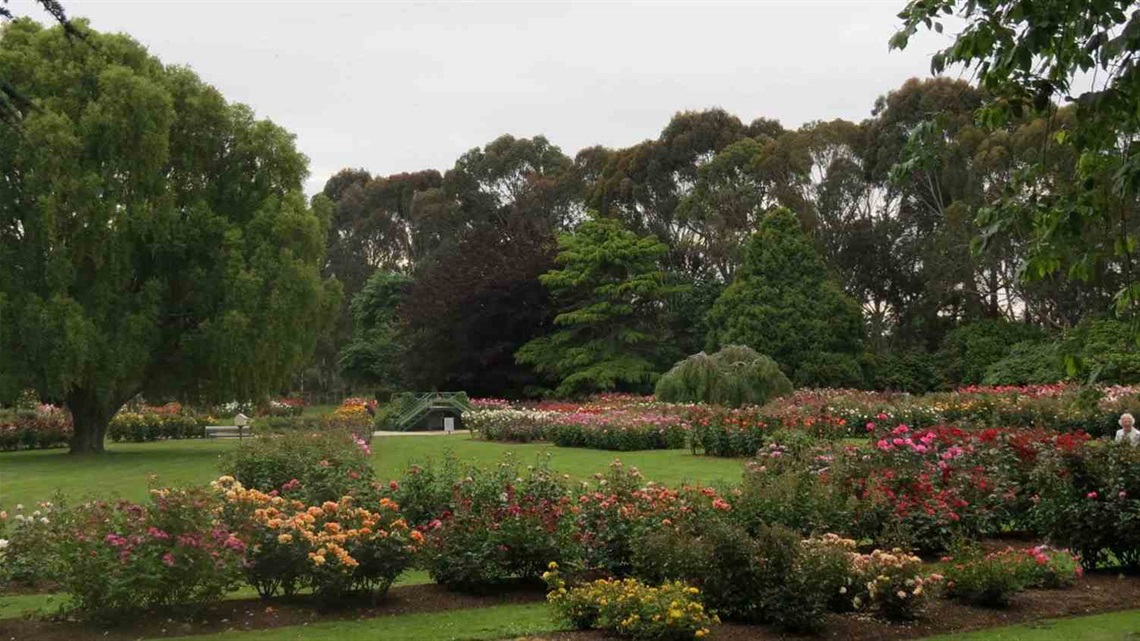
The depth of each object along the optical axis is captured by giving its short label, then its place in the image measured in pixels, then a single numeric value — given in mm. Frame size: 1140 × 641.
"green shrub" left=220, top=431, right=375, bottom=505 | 9781
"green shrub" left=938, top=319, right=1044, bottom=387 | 37219
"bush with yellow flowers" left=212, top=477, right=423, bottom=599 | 7992
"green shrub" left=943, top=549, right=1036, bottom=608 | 8258
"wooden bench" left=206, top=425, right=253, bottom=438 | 35375
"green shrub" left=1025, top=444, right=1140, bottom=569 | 9406
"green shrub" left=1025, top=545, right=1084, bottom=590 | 8875
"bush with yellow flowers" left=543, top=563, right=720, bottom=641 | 6941
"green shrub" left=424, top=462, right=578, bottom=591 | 8617
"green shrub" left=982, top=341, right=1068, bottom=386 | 32844
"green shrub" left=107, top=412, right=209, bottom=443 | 33500
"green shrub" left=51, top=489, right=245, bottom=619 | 7398
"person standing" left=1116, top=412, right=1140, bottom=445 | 11836
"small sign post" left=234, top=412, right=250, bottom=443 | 33594
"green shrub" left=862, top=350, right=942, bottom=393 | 38094
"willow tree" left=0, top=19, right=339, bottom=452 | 23391
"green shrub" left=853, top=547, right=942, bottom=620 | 7785
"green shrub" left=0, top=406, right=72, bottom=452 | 29750
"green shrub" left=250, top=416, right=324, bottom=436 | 25366
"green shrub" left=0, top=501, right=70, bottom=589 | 9219
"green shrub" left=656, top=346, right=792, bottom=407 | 28922
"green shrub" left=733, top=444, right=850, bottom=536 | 9211
